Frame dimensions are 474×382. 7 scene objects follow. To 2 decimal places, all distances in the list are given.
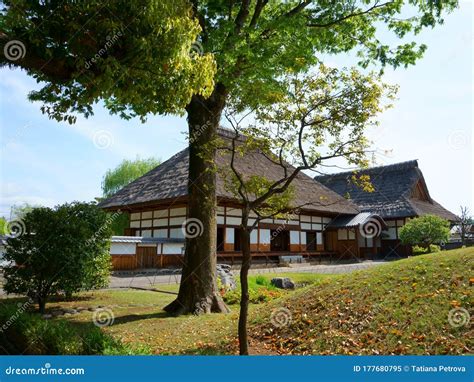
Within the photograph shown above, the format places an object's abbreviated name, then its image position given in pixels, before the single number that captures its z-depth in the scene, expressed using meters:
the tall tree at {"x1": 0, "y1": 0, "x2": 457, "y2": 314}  4.71
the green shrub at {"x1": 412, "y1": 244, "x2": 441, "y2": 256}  22.78
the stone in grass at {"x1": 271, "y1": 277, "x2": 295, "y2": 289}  13.23
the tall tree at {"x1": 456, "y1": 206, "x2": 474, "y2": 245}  31.68
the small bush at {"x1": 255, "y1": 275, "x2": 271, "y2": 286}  13.11
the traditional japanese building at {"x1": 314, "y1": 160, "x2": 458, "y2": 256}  30.25
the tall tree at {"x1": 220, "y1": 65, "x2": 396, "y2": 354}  6.21
